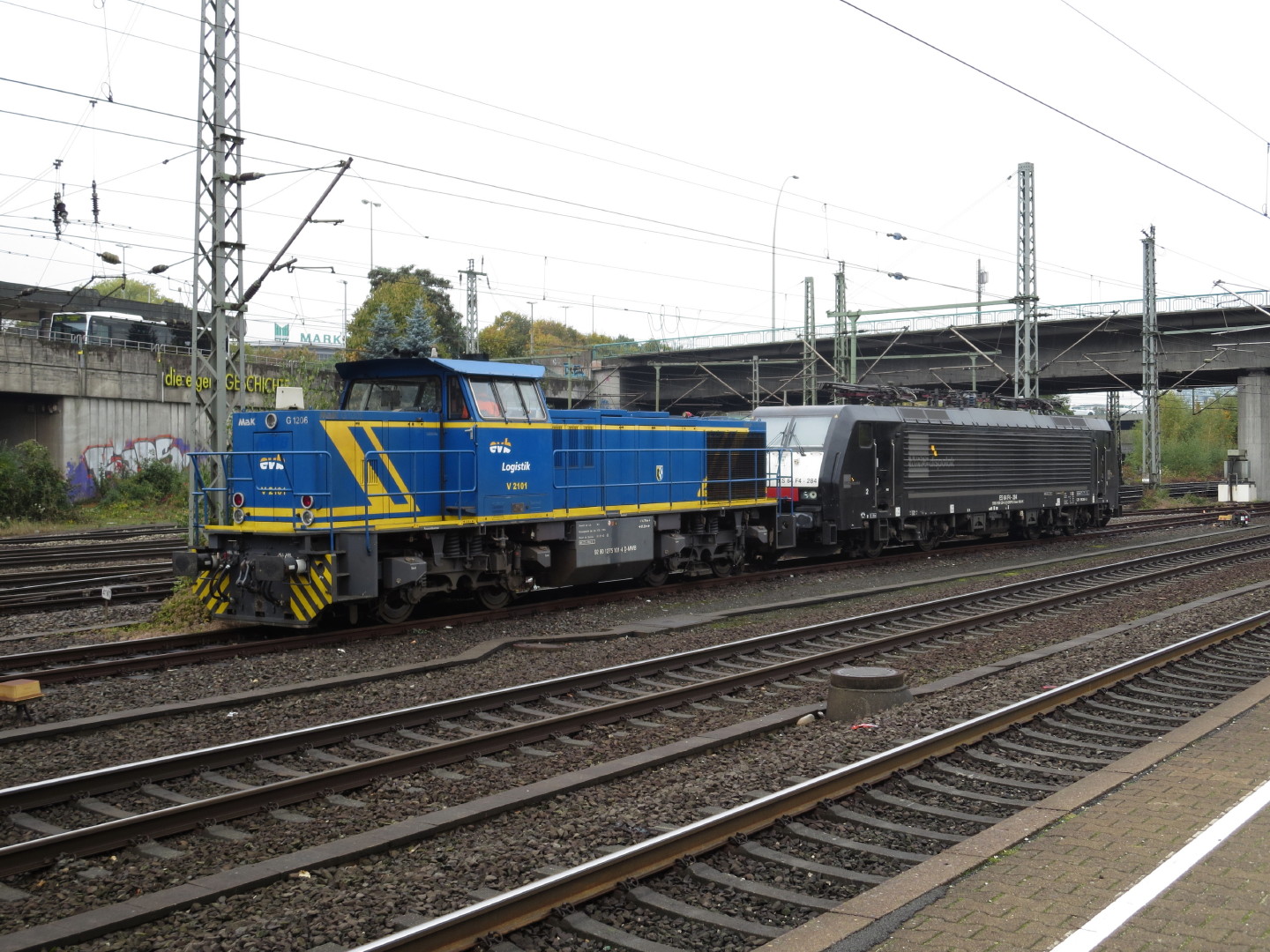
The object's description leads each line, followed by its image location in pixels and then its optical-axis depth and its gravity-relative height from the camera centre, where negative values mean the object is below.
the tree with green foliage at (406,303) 58.56 +10.12
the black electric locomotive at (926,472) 20.59 +0.02
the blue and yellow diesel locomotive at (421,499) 12.52 -0.30
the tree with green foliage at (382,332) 47.88 +6.60
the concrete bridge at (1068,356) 45.81 +5.62
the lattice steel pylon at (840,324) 34.84 +5.12
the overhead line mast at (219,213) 15.42 +3.85
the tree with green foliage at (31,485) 30.88 -0.22
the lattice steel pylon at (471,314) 40.96 +6.44
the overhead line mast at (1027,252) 32.28 +6.73
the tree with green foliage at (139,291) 92.45 +16.90
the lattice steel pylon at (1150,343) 42.19 +5.22
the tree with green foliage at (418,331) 46.06 +6.51
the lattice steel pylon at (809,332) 37.44 +5.15
